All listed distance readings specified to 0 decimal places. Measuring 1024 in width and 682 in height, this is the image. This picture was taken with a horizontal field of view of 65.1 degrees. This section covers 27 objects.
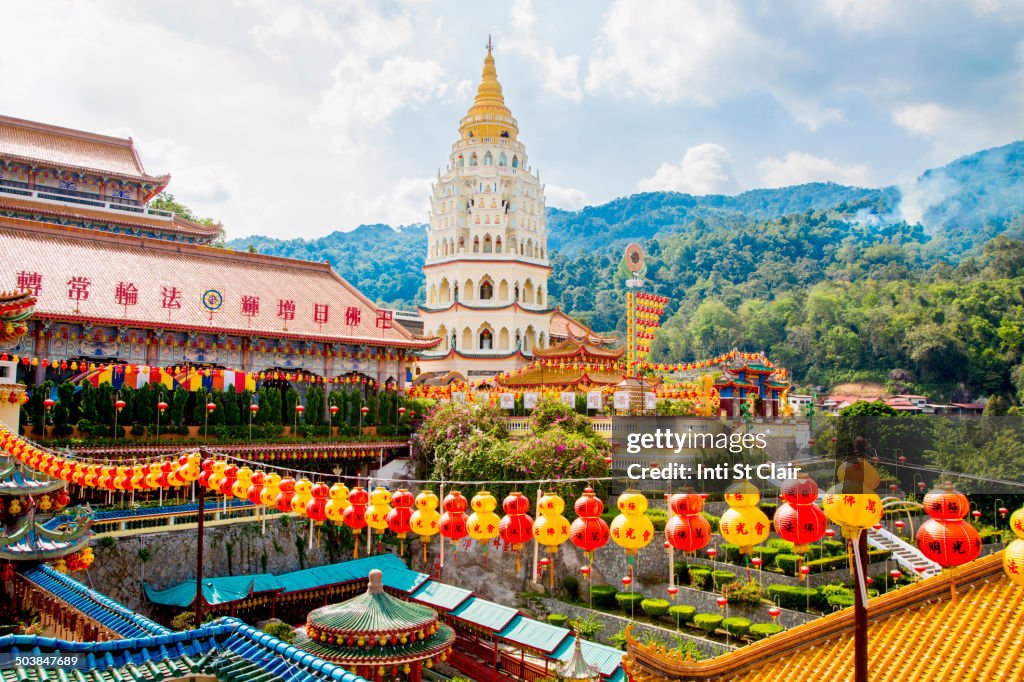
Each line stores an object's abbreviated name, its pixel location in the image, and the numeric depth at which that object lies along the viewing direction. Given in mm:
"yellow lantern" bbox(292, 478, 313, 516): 13273
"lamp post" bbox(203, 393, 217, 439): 25312
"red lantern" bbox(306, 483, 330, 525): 13047
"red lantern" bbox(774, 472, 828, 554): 8344
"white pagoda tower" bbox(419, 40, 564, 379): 40906
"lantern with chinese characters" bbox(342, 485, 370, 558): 12719
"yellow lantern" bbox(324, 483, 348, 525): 12750
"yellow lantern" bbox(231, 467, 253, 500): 14258
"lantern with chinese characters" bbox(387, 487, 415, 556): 12016
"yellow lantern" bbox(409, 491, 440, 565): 11680
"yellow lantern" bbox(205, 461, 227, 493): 14438
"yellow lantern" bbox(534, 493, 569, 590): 10703
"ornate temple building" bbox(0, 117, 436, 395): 25250
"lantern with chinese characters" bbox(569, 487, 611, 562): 10789
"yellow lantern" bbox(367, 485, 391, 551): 12094
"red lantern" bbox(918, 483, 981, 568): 7781
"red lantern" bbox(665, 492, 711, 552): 9883
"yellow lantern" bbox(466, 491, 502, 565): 11438
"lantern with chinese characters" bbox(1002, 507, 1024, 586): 7402
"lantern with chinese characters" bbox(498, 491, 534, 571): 11297
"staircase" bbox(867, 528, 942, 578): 20141
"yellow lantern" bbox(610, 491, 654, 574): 10086
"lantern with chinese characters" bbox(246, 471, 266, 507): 14314
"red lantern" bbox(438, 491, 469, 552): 11609
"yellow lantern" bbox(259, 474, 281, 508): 13883
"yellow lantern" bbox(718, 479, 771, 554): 8945
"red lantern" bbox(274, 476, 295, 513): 13695
